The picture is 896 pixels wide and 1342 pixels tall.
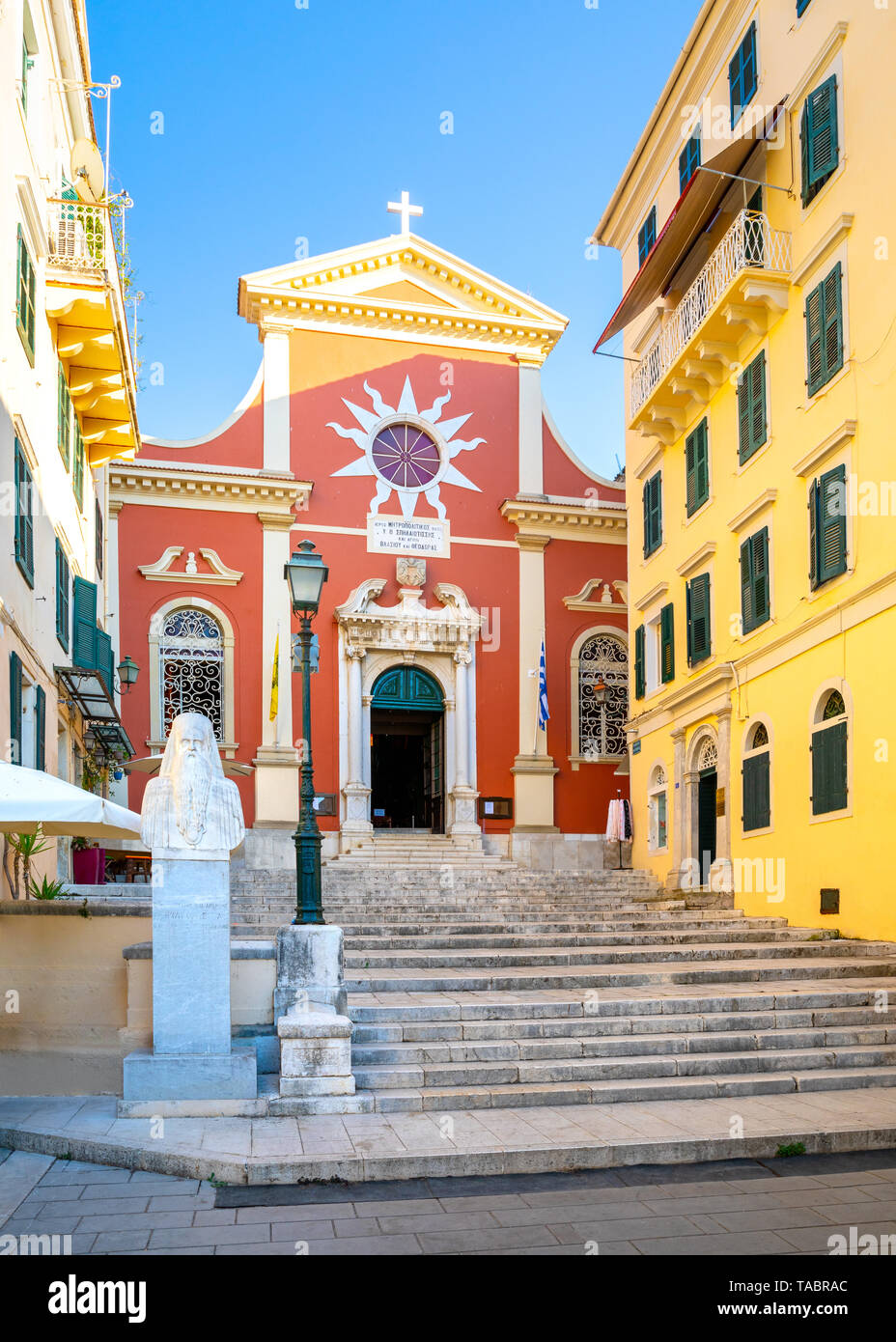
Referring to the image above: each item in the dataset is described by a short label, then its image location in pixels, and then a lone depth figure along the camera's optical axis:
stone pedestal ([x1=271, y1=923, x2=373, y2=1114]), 8.25
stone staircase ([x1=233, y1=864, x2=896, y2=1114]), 8.86
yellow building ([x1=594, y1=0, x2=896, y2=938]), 13.38
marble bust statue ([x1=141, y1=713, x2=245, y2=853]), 8.41
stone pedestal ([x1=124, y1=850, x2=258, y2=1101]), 8.08
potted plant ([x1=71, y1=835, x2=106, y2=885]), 16.50
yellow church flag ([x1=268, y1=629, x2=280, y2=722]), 21.49
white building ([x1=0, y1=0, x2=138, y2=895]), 11.84
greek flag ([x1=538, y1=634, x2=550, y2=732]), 22.48
